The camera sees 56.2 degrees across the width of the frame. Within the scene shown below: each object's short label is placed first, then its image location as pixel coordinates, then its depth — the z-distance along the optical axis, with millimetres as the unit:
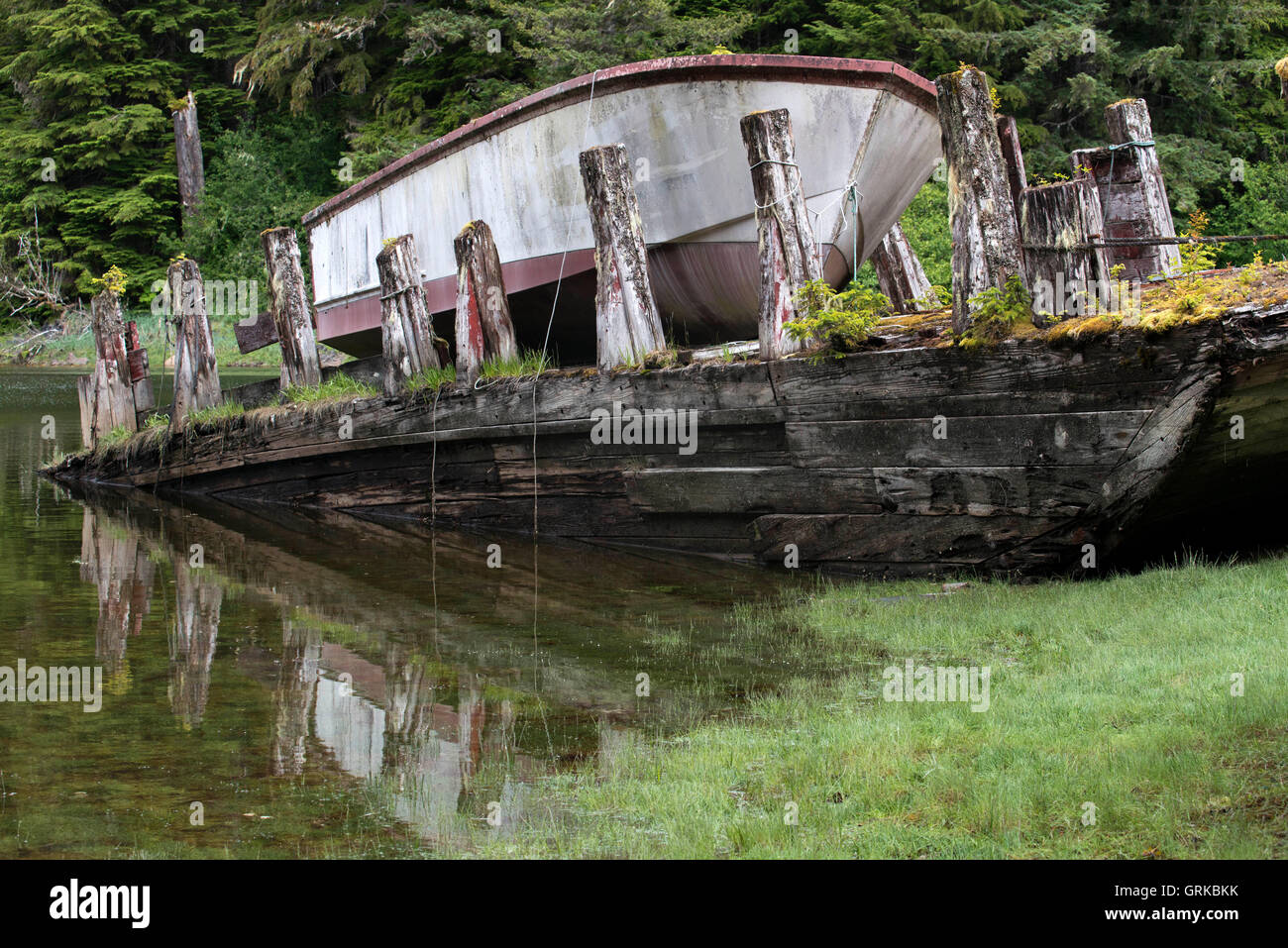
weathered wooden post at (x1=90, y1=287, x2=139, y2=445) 14633
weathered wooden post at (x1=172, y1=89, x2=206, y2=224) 36594
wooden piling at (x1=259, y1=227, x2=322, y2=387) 12586
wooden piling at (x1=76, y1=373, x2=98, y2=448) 15031
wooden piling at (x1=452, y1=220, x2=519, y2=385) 10164
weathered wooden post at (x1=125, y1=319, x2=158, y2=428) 14953
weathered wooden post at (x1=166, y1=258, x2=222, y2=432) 13500
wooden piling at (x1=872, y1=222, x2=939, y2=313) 12680
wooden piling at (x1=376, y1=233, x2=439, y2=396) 10945
